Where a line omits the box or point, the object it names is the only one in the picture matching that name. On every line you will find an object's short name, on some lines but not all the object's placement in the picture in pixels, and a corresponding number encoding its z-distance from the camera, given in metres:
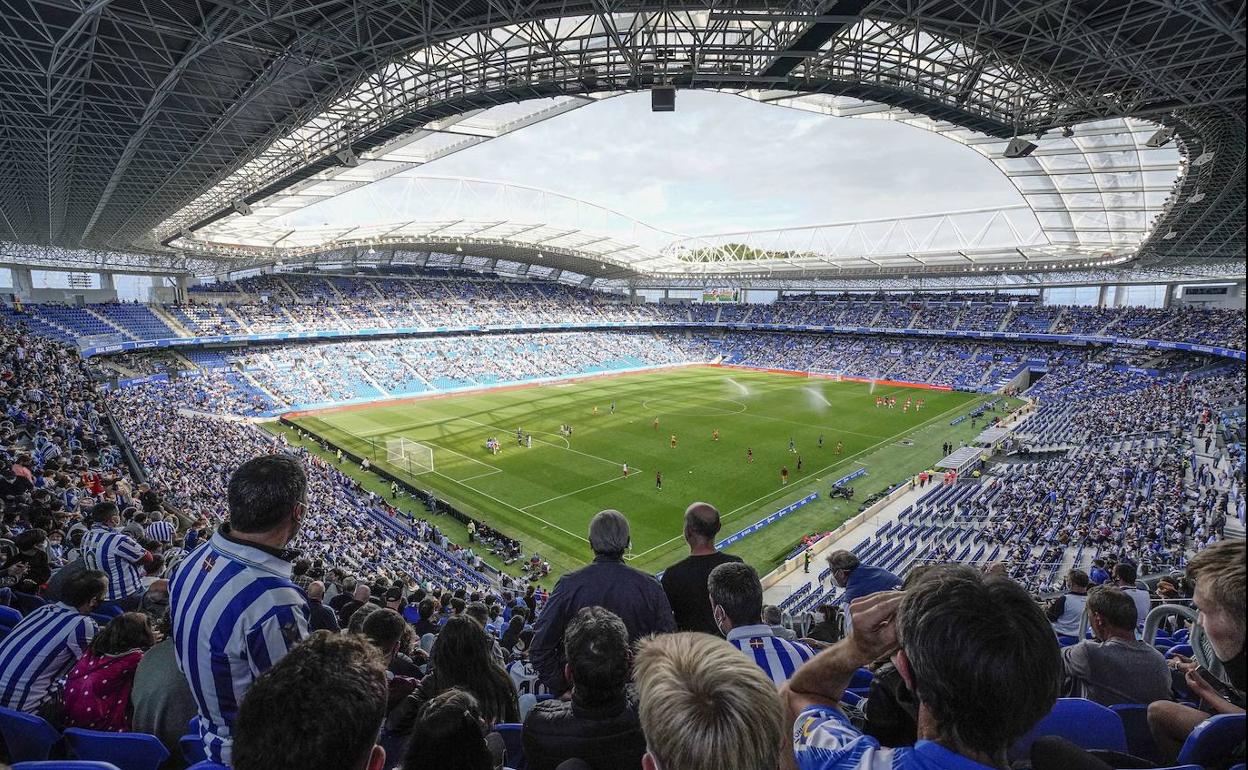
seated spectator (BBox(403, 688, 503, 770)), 2.05
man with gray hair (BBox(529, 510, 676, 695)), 4.15
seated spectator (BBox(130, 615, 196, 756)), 3.36
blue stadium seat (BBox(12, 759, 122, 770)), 2.36
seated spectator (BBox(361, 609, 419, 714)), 4.25
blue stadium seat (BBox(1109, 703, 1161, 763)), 2.99
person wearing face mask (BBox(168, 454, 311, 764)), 2.82
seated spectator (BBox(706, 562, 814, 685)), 3.26
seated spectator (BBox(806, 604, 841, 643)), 6.68
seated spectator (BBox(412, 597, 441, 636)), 8.53
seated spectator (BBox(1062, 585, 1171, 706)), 3.51
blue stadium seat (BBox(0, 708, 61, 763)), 3.29
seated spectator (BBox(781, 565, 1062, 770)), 1.64
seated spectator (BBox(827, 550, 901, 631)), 4.72
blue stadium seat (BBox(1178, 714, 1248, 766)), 2.23
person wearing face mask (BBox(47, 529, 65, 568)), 7.46
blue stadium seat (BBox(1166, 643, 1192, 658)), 5.03
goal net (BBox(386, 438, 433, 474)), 29.59
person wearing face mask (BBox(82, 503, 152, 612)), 6.40
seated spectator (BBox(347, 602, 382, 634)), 4.85
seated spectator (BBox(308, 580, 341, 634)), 5.61
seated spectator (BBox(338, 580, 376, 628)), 7.32
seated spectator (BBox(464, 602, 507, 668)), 7.10
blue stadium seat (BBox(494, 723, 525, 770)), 3.41
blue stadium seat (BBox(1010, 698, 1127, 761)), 2.75
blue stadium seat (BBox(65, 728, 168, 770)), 3.18
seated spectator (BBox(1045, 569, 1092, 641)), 6.54
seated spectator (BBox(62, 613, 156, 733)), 3.65
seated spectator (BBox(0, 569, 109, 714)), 3.83
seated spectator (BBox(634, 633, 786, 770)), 1.63
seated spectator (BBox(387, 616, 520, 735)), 3.64
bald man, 4.58
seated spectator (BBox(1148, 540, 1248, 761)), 2.10
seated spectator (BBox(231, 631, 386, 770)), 1.70
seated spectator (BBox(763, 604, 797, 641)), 6.79
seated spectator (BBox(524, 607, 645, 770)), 2.62
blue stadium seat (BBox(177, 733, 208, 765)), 3.18
